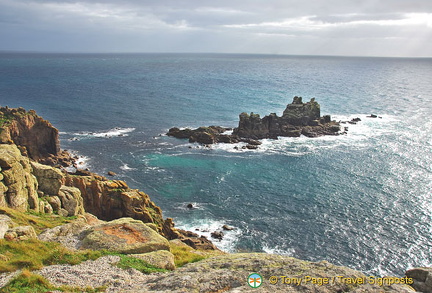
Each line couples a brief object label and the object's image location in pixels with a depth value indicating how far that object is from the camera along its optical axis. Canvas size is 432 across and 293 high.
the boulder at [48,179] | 43.59
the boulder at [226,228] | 61.00
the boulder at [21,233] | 26.64
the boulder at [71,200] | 43.53
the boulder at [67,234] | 29.03
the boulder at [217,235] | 58.55
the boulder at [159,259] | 26.66
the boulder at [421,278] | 22.08
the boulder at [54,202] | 41.72
